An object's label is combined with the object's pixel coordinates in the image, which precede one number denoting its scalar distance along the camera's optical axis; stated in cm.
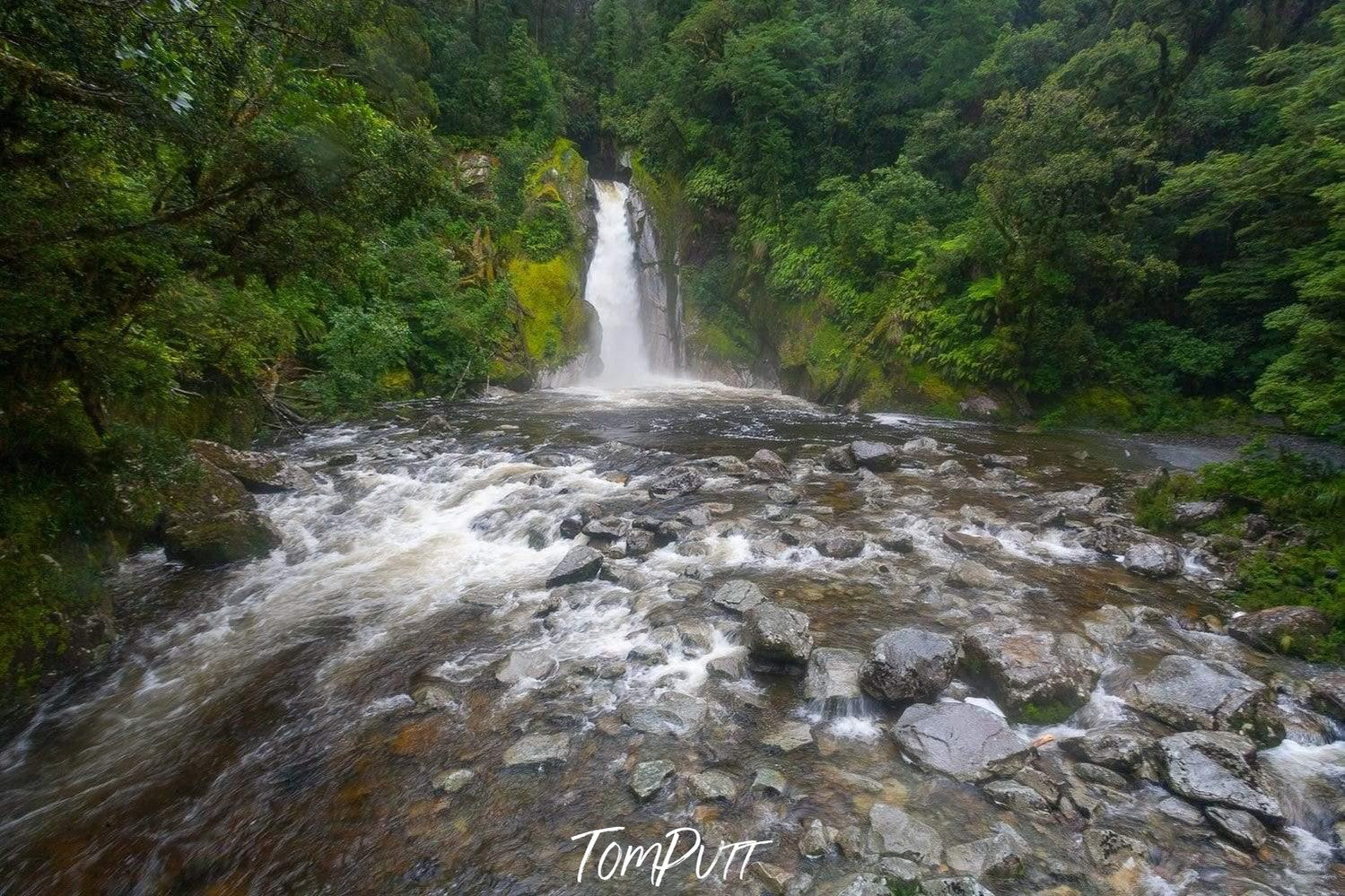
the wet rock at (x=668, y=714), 420
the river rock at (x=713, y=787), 361
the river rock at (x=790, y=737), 401
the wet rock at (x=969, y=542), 711
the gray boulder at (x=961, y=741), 375
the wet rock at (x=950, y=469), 1016
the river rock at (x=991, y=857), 307
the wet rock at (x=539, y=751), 393
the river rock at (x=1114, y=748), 370
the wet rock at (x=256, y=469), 851
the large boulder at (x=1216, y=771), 335
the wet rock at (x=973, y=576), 621
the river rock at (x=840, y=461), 1053
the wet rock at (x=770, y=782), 364
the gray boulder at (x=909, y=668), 432
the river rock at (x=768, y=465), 1015
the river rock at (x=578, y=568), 642
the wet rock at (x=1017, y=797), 346
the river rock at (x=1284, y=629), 489
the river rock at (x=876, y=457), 1044
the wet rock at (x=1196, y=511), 739
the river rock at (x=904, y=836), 318
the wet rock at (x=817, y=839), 322
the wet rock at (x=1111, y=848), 313
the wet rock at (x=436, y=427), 1264
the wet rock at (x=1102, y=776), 360
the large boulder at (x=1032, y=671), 422
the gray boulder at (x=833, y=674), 444
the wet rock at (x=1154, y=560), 644
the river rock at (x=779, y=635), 480
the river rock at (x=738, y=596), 570
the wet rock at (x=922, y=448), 1146
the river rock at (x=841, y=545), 693
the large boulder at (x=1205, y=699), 392
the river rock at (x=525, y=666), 483
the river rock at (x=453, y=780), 372
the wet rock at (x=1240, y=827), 318
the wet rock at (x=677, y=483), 930
